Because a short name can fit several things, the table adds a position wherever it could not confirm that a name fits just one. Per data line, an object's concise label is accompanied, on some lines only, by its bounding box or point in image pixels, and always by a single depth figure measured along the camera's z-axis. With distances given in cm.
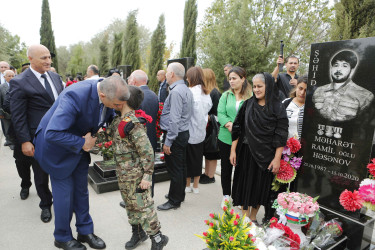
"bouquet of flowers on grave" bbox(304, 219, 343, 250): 216
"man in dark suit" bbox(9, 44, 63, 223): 288
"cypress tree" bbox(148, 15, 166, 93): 1552
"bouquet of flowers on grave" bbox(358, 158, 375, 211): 222
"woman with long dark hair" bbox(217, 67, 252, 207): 354
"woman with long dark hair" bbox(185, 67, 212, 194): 368
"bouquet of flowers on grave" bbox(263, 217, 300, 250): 186
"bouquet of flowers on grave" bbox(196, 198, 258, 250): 154
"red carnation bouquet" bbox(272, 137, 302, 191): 285
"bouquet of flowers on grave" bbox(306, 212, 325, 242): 230
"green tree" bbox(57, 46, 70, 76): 3885
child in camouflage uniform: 230
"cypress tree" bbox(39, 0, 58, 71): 1931
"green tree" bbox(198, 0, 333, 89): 980
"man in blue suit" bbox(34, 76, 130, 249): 213
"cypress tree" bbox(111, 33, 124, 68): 1811
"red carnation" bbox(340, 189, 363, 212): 231
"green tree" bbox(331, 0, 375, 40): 706
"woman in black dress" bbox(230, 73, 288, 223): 275
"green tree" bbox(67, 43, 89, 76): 2753
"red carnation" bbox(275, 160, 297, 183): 285
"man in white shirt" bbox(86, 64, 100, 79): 612
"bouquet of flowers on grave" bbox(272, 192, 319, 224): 216
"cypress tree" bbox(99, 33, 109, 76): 2029
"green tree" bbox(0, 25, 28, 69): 2762
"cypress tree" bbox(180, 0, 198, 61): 1361
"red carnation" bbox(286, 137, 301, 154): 285
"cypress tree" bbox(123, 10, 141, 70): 1680
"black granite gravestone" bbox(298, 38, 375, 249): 250
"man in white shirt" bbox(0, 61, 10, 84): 709
